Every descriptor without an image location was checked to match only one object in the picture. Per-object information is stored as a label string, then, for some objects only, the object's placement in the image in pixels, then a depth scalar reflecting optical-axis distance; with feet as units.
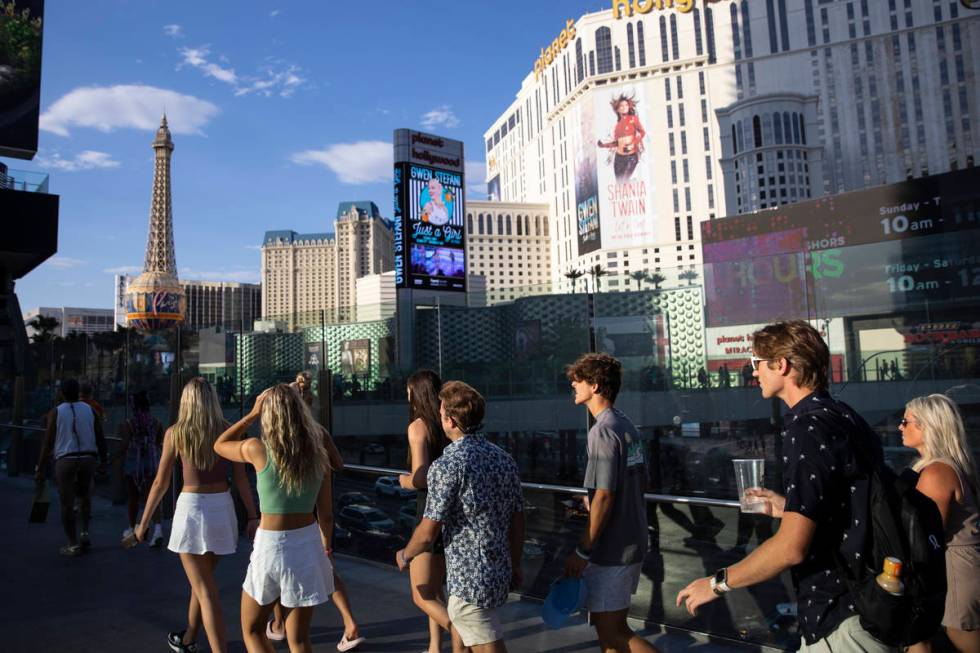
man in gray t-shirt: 10.11
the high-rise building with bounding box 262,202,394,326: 630.33
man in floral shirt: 9.59
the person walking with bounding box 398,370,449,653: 11.80
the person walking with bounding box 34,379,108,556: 21.72
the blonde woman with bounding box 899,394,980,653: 9.29
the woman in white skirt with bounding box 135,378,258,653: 12.98
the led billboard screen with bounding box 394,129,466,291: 106.63
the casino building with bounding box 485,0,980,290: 303.07
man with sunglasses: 6.61
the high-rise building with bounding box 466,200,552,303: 434.30
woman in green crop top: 10.92
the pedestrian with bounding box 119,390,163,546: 23.75
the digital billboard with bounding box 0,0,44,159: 106.01
